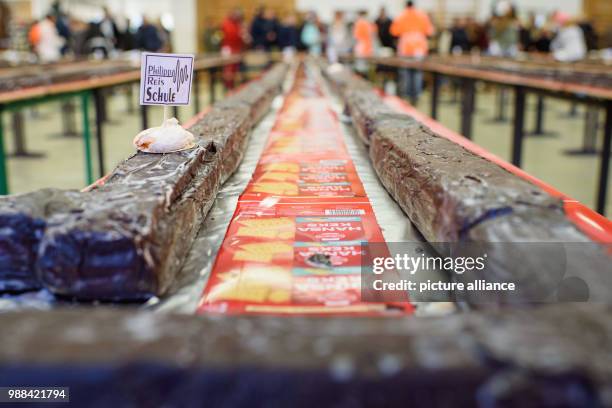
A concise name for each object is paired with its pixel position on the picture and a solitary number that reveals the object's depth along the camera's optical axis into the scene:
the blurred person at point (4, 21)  13.01
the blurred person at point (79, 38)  9.91
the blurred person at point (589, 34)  10.91
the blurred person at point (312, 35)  11.72
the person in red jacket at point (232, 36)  10.83
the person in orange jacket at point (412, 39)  7.58
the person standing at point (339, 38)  10.21
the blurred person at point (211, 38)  13.59
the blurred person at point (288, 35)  12.28
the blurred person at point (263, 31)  12.32
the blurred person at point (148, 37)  10.41
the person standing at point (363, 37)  9.53
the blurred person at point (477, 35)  12.66
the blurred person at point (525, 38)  12.73
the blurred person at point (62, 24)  10.66
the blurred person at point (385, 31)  11.35
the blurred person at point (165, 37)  10.97
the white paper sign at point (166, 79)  1.42
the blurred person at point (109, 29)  10.24
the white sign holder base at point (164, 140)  1.40
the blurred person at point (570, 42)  8.72
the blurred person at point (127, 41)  11.13
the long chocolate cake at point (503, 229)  0.86
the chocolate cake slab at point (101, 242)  0.89
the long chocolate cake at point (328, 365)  0.53
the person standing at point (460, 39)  12.43
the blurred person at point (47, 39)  9.06
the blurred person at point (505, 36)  10.29
